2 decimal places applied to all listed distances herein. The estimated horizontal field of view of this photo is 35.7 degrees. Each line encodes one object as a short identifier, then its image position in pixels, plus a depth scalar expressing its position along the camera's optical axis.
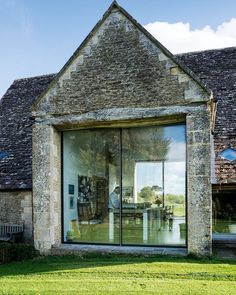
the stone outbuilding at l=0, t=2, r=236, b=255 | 9.12
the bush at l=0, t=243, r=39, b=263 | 9.16
